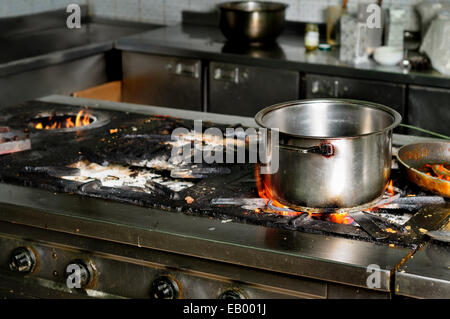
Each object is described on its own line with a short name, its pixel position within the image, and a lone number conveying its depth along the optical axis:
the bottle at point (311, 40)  4.35
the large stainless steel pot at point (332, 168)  1.81
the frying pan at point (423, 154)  2.23
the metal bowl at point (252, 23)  4.35
